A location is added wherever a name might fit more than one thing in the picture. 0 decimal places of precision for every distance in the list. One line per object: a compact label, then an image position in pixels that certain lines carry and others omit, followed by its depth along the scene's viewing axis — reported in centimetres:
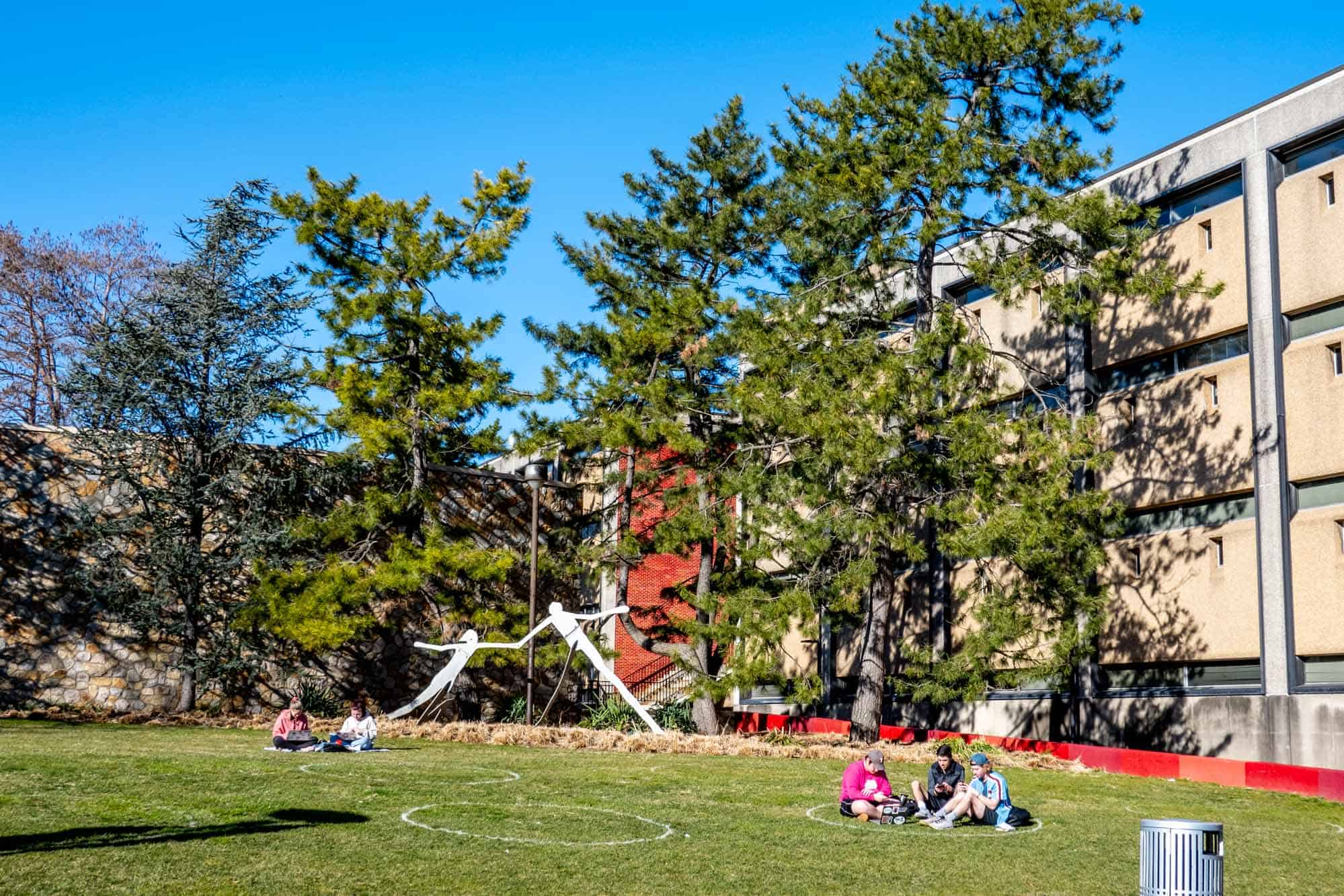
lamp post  2547
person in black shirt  1330
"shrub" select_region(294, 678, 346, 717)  2753
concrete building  2138
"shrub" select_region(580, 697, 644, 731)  2525
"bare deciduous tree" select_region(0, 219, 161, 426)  3709
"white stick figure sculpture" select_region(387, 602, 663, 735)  2419
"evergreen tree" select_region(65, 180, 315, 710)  2666
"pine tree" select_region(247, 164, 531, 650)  2742
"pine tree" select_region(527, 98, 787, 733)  2598
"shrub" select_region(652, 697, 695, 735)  2692
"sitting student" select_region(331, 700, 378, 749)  1884
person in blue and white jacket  1286
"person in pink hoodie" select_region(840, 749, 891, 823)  1312
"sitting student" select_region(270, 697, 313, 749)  1834
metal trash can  745
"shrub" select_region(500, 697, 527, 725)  2898
